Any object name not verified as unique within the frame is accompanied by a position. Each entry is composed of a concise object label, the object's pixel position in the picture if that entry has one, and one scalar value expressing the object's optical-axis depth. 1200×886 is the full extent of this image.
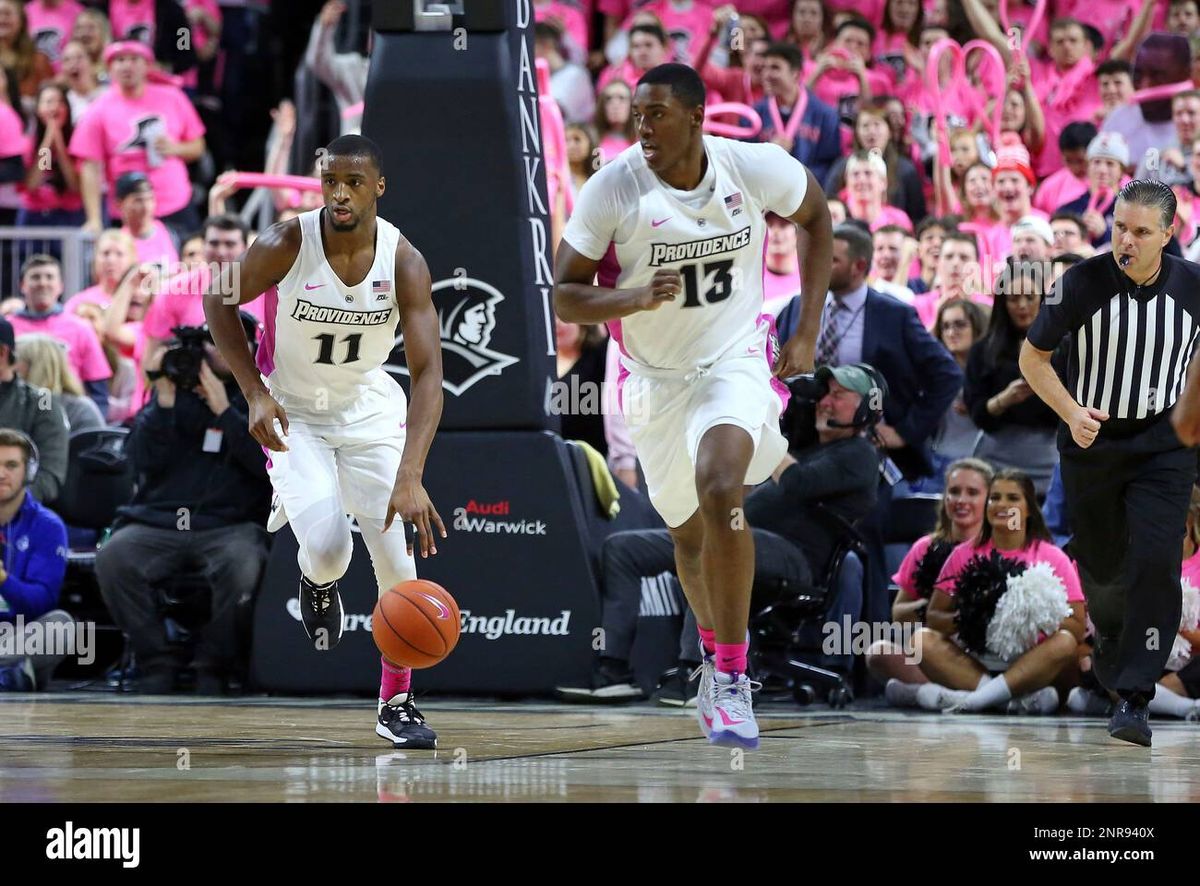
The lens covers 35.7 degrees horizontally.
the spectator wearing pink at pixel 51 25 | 15.32
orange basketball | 6.49
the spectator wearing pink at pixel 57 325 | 11.67
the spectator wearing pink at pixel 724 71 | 13.61
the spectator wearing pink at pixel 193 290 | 10.73
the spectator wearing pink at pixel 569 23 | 14.40
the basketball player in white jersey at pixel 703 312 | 6.32
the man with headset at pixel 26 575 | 9.66
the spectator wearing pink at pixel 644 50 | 13.19
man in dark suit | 9.52
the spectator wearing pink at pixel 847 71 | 13.46
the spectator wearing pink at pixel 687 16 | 14.42
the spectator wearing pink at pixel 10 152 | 14.14
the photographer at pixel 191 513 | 9.48
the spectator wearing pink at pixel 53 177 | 14.12
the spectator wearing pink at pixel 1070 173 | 12.52
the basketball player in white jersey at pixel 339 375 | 6.64
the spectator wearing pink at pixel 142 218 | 12.72
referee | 6.91
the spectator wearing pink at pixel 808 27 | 14.13
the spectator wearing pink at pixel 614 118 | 12.73
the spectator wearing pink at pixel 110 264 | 12.37
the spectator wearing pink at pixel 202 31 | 15.34
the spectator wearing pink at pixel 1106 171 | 11.79
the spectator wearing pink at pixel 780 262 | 10.91
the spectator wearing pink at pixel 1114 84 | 12.74
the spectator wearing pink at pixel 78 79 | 14.41
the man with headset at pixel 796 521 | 8.82
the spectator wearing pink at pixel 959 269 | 10.59
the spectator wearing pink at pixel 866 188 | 11.80
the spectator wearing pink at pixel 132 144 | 13.86
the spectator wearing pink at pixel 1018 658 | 8.62
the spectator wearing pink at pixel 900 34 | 13.96
